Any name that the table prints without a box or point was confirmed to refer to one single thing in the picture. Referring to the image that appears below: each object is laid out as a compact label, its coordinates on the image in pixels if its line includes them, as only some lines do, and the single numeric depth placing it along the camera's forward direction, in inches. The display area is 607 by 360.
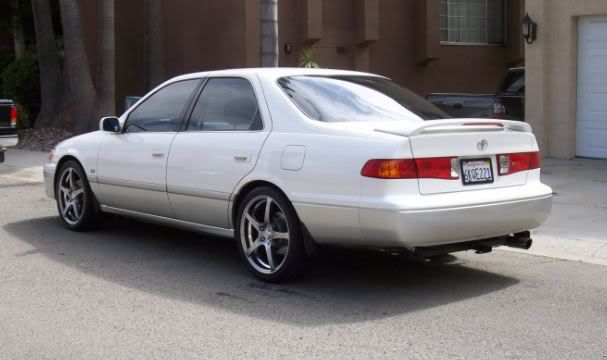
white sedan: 232.1
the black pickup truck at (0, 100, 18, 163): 511.2
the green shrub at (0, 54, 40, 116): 904.3
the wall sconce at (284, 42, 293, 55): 804.6
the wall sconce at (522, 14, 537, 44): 558.9
